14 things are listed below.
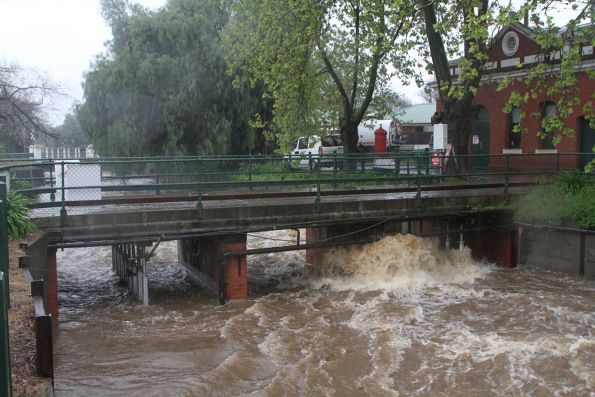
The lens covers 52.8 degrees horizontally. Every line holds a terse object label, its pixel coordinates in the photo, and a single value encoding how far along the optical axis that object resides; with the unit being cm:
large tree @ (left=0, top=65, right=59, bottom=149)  2738
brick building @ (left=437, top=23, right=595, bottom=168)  2312
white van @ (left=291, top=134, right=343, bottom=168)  3481
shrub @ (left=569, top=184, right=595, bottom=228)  1416
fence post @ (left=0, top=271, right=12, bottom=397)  308
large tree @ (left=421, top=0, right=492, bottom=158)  1814
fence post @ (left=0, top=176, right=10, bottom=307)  554
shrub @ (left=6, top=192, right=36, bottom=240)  1030
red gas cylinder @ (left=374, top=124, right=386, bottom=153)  2876
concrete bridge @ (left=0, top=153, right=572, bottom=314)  1184
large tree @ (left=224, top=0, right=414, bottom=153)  1925
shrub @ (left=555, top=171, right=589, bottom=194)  1596
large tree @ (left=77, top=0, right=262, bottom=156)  2591
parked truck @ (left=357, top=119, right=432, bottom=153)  3928
